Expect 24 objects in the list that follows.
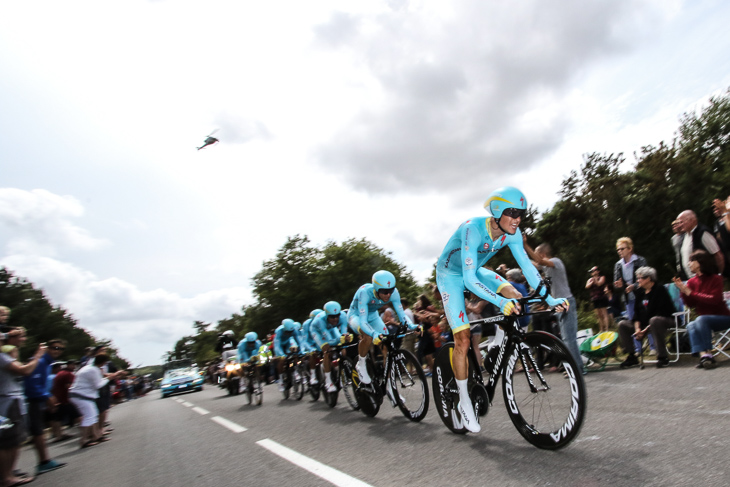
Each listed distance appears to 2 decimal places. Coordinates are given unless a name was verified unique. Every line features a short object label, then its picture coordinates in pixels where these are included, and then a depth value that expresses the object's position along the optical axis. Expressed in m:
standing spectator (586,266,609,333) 11.02
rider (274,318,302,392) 13.88
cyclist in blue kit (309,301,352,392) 10.29
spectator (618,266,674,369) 8.30
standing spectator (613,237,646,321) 9.16
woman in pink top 7.55
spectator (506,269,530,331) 9.50
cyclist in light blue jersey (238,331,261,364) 15.41
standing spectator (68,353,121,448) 10.18
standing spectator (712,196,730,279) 8.12
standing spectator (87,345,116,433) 11.26
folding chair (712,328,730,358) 7.57
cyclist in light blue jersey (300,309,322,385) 11.55
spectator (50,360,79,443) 12.62
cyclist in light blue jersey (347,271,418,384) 7.28
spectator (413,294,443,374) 11.94
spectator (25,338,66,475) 7.96
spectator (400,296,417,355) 13.23
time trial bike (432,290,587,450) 3.93
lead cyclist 4.62
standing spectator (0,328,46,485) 6.54
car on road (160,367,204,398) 27.50
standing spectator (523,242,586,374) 8.39
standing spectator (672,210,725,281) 8.12
